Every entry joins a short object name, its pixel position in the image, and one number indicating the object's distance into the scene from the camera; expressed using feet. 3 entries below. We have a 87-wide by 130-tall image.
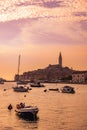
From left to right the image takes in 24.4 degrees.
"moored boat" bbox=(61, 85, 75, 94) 264.11
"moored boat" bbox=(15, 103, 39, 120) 104.62
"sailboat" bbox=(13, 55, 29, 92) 264.75
